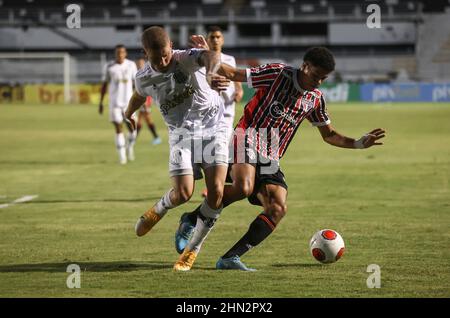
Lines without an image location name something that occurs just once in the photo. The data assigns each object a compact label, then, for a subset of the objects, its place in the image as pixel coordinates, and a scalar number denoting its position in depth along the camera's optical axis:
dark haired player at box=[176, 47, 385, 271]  16.03
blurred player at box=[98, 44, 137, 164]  40.71
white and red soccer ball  16.33
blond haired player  15.79
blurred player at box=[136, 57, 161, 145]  46.81
